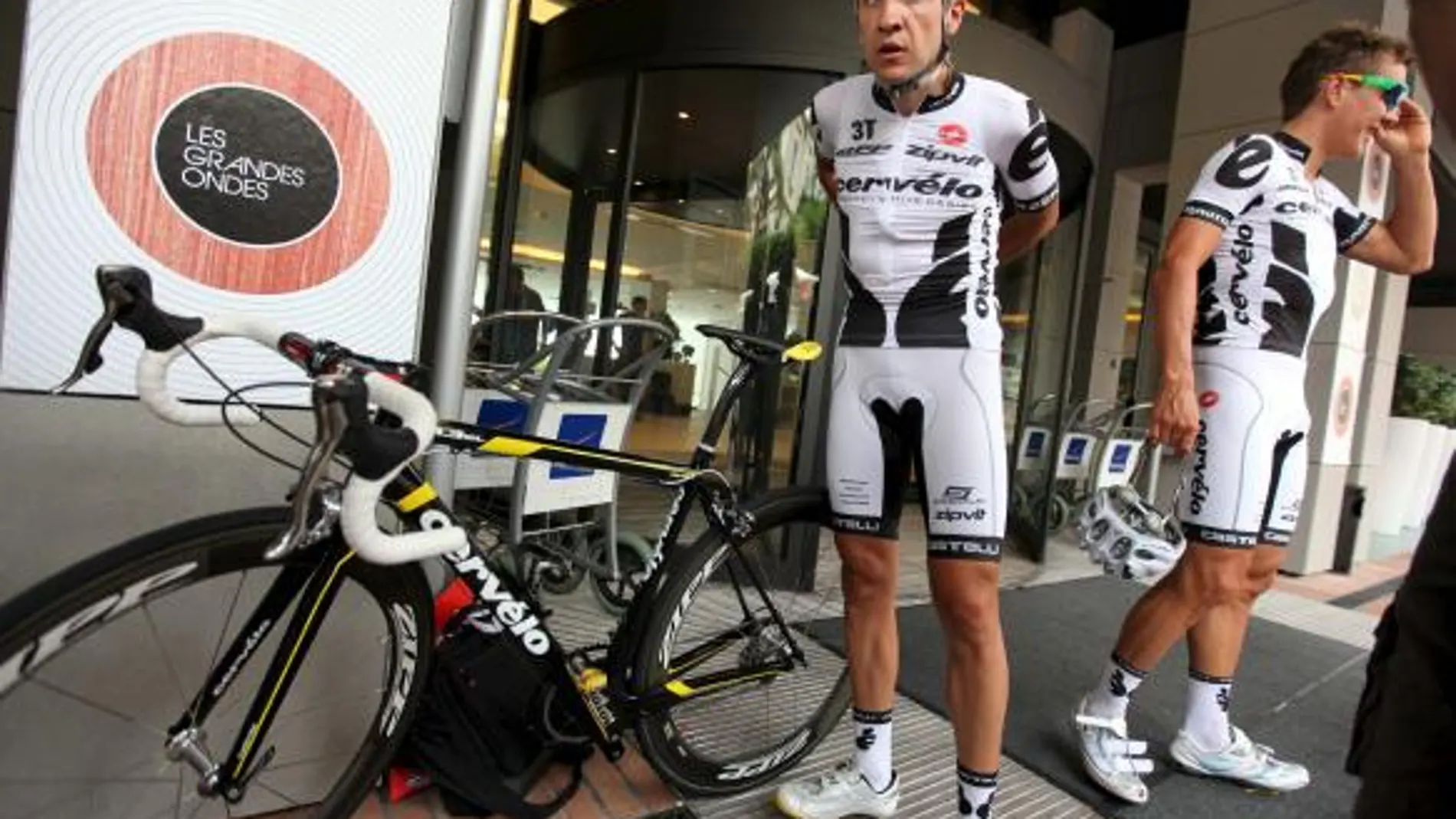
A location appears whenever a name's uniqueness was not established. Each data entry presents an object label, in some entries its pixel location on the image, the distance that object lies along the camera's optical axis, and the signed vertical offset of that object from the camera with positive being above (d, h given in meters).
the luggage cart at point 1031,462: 6.15 -0.38
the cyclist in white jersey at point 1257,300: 2.24 +0.37
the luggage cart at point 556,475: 2.90 -0.43
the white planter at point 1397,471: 7.88 -0.16
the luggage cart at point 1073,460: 6.52 -0.33
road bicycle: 1.15 -0.57
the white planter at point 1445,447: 9.52 +0.14
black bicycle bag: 1.79 -0.81
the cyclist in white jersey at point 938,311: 1.80 +0.19
